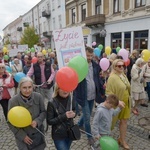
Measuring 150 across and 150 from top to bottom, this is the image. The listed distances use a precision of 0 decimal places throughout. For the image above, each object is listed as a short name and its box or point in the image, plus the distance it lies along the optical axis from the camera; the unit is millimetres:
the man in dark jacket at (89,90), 3506
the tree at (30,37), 35438
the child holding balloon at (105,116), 2875
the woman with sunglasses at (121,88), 3334
